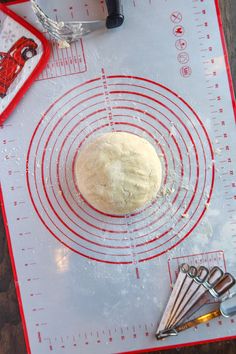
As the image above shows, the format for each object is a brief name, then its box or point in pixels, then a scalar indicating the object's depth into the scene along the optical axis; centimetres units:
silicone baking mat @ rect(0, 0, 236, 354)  82
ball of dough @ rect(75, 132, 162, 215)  76
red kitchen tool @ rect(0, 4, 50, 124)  83
